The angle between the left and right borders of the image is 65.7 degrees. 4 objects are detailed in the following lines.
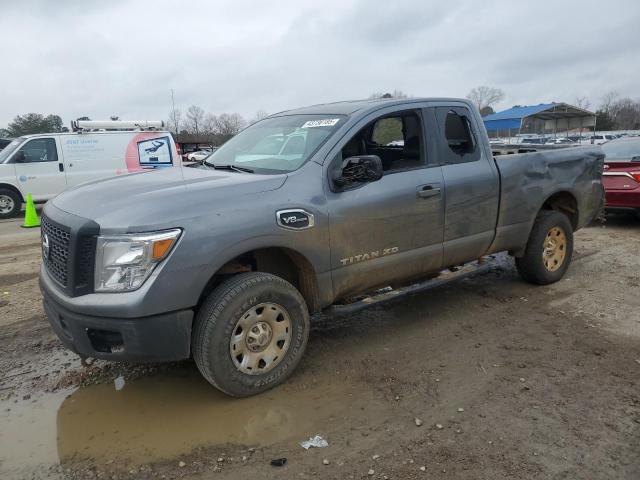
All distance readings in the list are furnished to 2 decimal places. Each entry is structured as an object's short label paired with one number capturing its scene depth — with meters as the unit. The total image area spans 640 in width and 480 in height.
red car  8.20
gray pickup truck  2.87
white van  12.36
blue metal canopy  36.19
